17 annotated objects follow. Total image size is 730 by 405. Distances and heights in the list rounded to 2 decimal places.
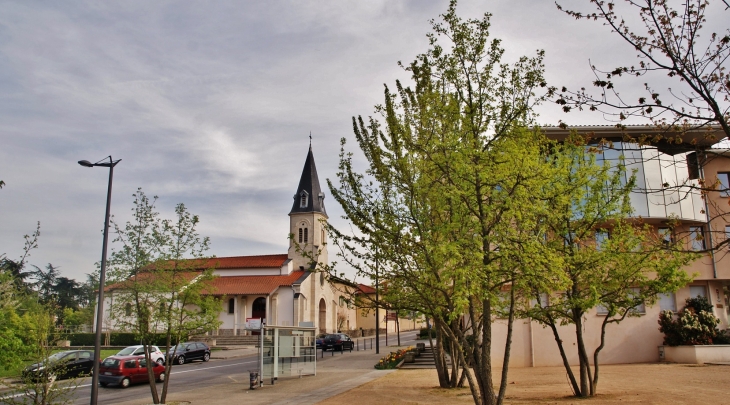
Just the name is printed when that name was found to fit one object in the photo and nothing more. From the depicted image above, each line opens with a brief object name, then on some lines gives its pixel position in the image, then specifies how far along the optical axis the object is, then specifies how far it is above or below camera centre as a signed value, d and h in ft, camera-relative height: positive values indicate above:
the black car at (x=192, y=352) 115.15 -7.36
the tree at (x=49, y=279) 245.16 +18.24
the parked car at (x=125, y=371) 78.69 -7.48
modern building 91.97 -1.74
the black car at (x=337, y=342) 149.28 -7.40
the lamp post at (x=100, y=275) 48.30 +3.97
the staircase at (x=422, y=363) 91.71 -8.44
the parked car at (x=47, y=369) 38.65 -3.48
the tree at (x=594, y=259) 50.39 +4.57
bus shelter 75.72 -5.19
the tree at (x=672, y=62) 21.97 +9.79
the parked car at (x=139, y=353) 87.11 -5.61
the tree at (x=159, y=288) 53.16 +2.87
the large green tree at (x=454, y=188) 37.01 +8.86
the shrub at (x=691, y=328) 89.10 -3.15
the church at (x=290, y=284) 203.72 +11.72
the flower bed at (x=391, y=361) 93.56 -8.09
